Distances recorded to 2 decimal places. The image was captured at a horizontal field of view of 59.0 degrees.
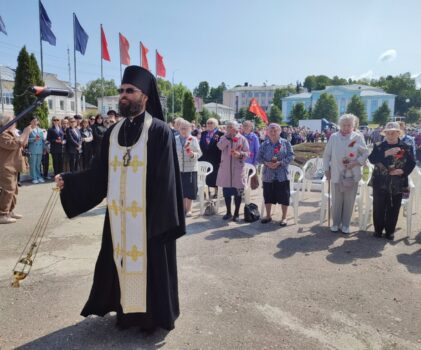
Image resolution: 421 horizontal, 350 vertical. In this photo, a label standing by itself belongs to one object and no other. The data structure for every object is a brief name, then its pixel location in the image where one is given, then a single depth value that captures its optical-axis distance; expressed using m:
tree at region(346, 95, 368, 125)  78.56
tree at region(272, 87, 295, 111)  112.25
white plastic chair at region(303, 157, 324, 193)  9.66
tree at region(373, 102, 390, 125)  79.94
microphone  2.63
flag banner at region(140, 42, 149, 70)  25.49
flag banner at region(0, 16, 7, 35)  14.30
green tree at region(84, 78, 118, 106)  105.88
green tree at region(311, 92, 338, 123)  81.50
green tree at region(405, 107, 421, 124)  85.38
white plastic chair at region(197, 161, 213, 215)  7.72
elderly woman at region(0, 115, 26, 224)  6.53
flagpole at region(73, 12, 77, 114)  21.70
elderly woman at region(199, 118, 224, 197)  8.50
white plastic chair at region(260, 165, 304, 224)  6.95
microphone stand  2.49
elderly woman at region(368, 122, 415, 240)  5.92
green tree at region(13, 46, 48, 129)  15.97
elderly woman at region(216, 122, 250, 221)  6.99
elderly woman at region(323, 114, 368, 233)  6.12
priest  3.02
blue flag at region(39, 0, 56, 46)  18.84
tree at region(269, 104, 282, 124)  77.75
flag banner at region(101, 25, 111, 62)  23.91
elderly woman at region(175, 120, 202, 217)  7.02
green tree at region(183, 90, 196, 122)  48.88
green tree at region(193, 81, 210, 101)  143.00
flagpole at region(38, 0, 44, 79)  18.68
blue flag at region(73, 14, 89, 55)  21.84
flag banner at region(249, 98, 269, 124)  16.09
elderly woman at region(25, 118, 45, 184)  11.05
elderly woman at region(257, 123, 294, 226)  6.68
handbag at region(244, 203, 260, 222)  7.00
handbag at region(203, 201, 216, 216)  7.52
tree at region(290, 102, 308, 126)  75.40
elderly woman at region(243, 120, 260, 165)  8.84
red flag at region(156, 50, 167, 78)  27.62
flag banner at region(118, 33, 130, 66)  24.06
